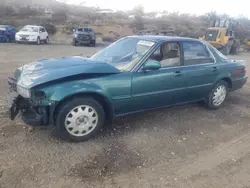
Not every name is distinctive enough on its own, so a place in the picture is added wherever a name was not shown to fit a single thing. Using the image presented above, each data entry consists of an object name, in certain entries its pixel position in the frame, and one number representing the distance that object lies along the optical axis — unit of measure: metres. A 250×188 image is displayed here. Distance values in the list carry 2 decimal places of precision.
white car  15.65
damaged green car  2.68
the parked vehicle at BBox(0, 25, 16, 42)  16.21
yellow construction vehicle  14.44
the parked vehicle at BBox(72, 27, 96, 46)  16.93
